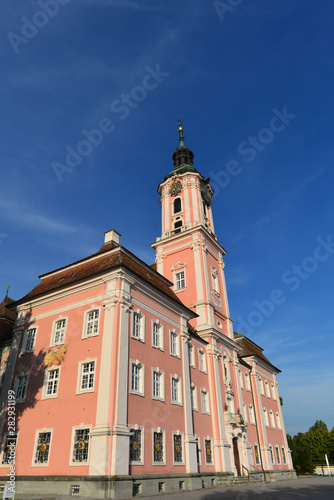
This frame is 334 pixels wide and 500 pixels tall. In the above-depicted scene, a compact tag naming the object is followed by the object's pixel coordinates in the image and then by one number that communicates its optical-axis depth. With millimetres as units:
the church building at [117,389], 18328
